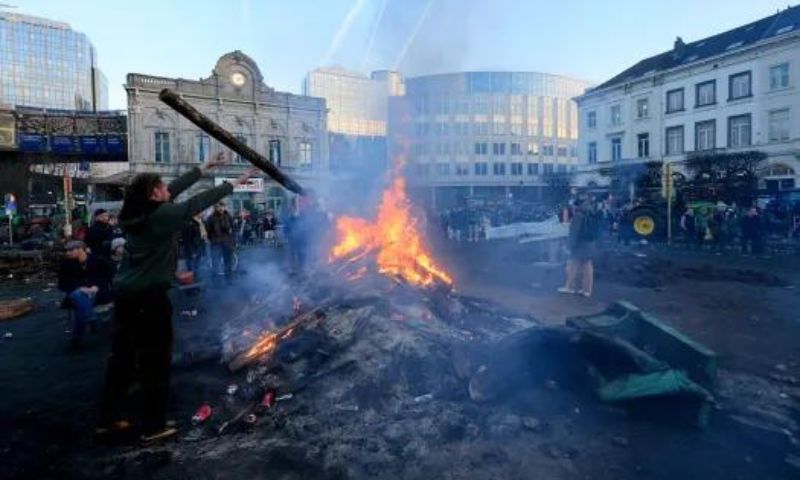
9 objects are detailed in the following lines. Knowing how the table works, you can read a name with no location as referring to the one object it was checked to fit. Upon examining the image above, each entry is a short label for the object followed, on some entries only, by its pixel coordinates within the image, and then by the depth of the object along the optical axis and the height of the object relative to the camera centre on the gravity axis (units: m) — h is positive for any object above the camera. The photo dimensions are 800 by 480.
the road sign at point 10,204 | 21.65 +0.68
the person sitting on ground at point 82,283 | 7.20 -0.90
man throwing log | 4.10 -0.62
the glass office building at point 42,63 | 83.12 +25.77
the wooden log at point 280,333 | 6.02 -1.42
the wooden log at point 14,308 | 9.48 -1.59
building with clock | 37.56 +7.00
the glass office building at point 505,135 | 30.34 +9.49
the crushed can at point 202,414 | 4.69 -1.74
